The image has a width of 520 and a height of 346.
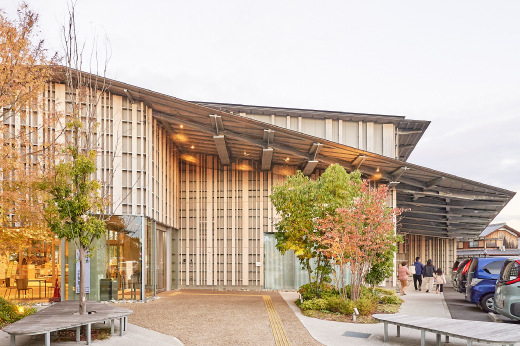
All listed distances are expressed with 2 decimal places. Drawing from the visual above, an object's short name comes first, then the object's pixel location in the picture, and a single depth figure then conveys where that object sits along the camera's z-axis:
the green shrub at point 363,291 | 13.88
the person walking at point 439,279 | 19.18
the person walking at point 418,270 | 21.03
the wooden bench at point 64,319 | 7.06
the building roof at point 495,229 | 51.39
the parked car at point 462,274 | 16.42
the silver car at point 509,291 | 10.15
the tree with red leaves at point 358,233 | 12.45
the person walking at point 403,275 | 18.20
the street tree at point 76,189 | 8.80
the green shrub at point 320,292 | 13.72
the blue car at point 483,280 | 13.65
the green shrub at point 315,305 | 12.44
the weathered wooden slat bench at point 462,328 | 6.72
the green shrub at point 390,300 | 14.47
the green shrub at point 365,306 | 11.58
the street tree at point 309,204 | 13.24
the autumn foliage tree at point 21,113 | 9.39
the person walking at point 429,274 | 20.14
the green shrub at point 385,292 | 16.27
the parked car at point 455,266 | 20.39
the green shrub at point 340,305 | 11.75
